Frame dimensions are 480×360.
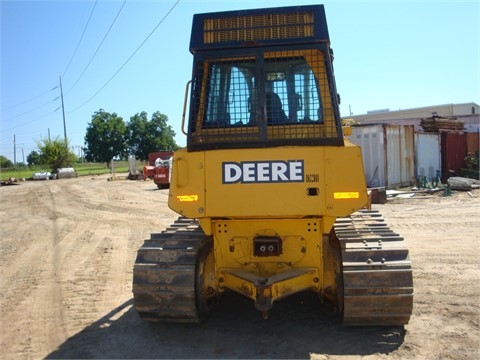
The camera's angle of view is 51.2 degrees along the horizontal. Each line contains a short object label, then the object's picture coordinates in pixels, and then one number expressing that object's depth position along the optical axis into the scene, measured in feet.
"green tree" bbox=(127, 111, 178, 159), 252.62
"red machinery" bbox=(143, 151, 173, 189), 91.40
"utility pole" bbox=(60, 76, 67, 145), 207.76
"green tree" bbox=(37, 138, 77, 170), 230.07
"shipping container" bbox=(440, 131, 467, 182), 78.95
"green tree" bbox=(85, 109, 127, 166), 251.60
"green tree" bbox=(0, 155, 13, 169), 340.39
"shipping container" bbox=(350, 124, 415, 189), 61.46
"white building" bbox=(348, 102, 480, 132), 144.15
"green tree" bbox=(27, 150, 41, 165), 250.55
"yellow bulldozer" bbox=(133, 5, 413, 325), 14.97
